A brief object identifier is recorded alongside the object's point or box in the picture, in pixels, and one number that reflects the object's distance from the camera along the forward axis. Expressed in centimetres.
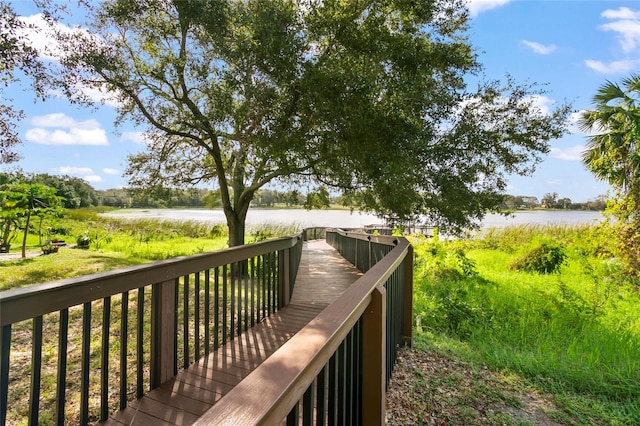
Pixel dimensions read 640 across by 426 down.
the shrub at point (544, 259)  878
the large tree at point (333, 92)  604
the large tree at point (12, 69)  573
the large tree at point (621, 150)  810
